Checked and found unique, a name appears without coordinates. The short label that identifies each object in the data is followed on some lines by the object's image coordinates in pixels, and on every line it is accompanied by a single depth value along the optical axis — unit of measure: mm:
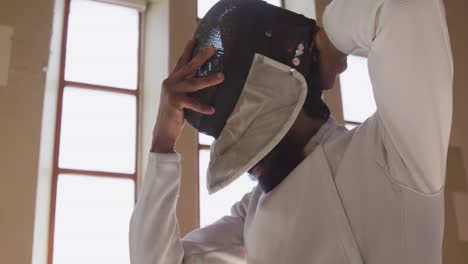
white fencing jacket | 615
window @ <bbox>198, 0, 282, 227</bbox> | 2201
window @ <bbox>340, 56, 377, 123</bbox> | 2738
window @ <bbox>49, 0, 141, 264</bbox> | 2049
